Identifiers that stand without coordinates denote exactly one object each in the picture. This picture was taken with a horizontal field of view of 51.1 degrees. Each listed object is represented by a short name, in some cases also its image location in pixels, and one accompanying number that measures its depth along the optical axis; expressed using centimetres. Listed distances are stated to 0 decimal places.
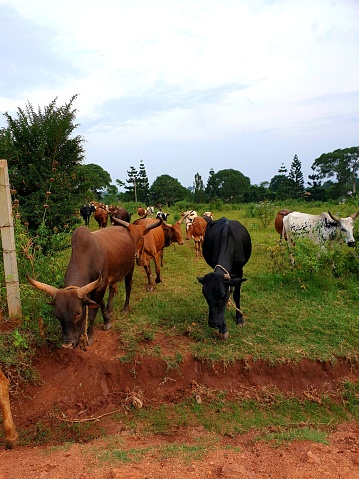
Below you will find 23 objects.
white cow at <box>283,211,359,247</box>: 927
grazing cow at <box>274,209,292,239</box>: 1266
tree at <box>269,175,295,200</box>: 4812
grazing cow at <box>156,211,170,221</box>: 1690
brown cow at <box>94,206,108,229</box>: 1892
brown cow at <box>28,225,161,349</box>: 485
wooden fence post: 577
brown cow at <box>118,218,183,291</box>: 866
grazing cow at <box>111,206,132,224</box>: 1680
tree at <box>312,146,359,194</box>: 5112
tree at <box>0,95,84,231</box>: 780
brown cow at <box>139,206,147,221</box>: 2072
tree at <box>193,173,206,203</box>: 4332
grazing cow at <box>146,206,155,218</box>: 2594
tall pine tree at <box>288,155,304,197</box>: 4828
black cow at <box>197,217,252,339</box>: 584
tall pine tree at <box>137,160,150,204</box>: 5444
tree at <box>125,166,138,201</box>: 5431
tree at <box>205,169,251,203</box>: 5594
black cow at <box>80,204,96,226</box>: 2102
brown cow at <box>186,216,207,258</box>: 1298
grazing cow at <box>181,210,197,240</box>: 1436
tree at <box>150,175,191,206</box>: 5481
